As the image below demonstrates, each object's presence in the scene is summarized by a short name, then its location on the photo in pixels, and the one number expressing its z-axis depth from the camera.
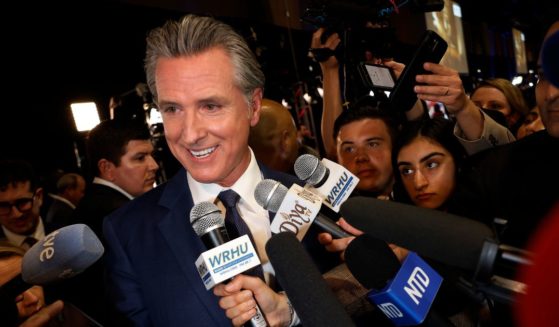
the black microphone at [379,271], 0.65
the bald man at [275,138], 2.03
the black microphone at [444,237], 0.45
